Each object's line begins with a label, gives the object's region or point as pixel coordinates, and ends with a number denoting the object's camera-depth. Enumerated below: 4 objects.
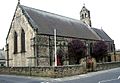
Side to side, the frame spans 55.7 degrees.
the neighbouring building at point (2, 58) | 36.15
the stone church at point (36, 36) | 19.64
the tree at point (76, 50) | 22.48
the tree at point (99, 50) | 25.80
